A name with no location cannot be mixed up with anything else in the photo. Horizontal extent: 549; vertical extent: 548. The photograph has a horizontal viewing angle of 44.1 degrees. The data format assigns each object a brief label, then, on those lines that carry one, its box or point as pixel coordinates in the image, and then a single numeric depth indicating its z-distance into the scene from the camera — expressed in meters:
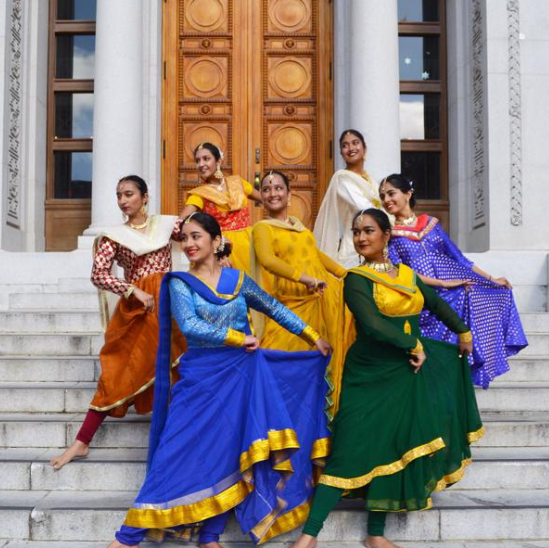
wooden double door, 9.53
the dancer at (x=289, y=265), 4.38
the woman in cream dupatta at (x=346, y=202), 5.77
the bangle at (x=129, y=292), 4.15
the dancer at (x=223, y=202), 5.32
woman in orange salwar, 4.21
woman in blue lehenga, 3.36
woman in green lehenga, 3.46
